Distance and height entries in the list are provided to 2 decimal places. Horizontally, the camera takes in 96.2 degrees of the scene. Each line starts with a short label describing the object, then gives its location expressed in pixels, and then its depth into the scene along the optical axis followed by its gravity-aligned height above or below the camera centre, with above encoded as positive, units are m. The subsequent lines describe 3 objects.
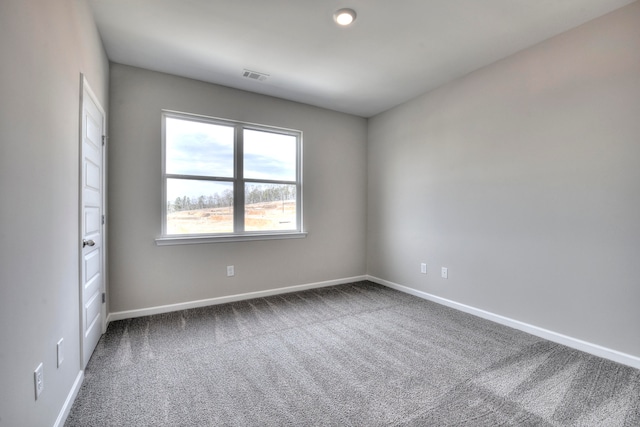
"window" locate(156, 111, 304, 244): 3.30 +0.44
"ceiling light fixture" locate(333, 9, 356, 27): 2.21 +1.56
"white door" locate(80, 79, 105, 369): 2.04 -0.06
